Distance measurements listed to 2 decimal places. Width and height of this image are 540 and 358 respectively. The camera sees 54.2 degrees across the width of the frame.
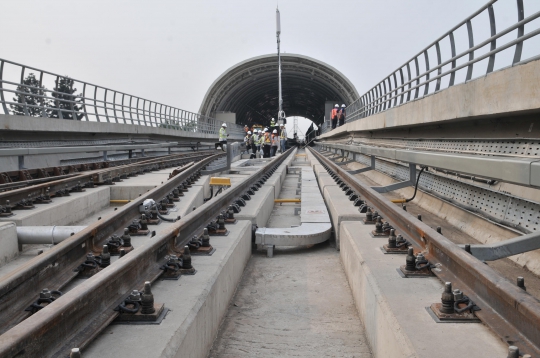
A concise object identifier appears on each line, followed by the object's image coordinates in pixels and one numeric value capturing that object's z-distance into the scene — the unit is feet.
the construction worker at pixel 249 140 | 109.09
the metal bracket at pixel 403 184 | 28.78
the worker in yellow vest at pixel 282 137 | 131.95
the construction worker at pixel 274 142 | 112.49
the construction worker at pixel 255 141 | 103.72
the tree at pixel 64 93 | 55.62
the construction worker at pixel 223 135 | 80.47
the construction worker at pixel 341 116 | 120.78
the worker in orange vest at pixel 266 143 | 97.55
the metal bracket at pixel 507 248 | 12.65
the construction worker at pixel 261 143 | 101.09
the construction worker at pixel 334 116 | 124.75
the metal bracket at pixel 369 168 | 41.48
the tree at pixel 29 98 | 46.91
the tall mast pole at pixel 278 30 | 151.02
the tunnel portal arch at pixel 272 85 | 186.60
